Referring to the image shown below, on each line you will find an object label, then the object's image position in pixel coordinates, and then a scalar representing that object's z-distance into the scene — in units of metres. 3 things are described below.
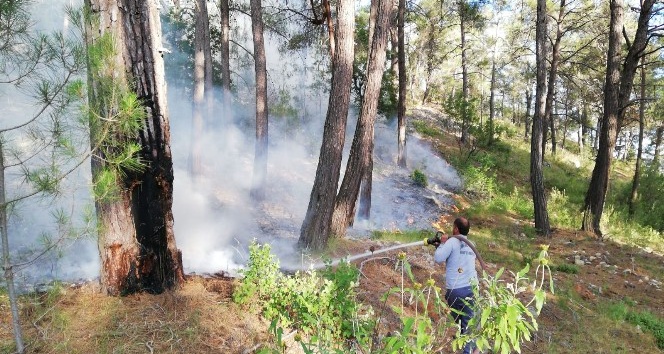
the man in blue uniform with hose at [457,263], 4.21
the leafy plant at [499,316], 1.83
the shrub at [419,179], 14.51
